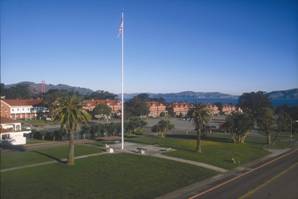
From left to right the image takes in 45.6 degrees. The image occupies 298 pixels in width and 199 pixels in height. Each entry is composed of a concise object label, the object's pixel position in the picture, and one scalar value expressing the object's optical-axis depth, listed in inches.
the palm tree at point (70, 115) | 1378.2
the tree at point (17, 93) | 7099.9
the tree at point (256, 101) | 7166.8
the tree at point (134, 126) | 3125.0
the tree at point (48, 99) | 4720.5
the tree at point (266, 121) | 2765.7
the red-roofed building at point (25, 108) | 4514.3
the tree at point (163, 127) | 2999.5
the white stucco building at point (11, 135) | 2065.7
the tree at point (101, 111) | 5009.8
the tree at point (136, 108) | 5792.3
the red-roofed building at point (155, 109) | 6609.3
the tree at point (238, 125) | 2642.7
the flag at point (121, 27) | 1748.3
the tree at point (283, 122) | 3052.7
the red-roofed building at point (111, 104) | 5664.4
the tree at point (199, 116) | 1932.8
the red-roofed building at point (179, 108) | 7071.9
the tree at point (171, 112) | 6850.4
